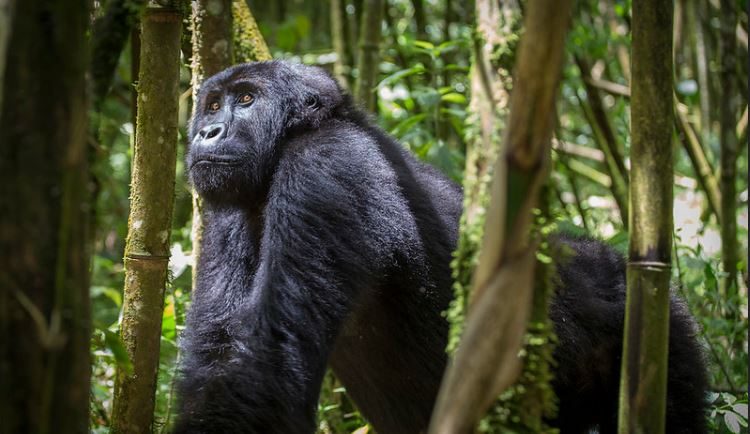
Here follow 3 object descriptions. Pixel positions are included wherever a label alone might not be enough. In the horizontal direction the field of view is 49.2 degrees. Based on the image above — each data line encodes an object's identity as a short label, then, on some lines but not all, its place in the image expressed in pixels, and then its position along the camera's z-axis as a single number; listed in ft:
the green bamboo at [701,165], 20.59
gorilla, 9.91
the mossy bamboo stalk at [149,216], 10.23
